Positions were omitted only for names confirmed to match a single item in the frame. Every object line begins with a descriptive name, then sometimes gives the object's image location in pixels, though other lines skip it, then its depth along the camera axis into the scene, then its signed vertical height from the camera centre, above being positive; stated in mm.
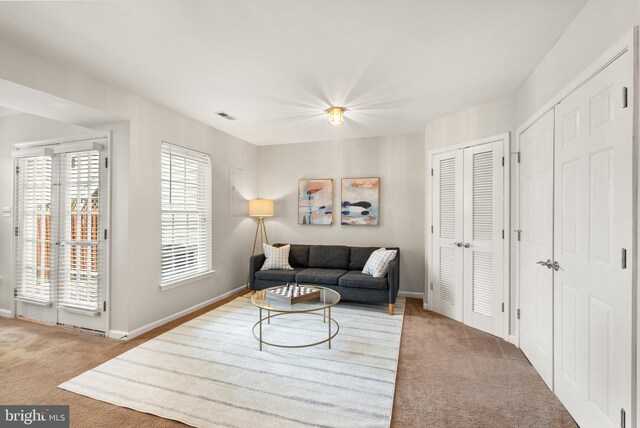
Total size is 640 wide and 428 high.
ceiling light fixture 3646 +1204
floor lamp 5262 +104
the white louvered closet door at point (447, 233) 3820 -239
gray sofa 4094 -871
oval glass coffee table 2932 -918
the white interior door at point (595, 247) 1526 -188
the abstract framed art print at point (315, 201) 5344 +234
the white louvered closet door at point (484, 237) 3340 -257
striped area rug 2029 -1316
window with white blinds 3824 -5
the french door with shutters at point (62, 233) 3391 -241
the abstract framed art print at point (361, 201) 5082 +229
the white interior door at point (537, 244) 2350 -244
